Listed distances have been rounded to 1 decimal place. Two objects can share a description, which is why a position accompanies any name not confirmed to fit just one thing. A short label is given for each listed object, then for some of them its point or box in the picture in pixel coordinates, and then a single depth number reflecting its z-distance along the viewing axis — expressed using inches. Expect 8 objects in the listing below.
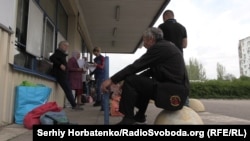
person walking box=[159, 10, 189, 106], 130.7
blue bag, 112.6
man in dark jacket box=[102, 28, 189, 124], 83.0
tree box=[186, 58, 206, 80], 1565.9
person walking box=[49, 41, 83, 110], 164.0
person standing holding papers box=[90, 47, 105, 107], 184.7
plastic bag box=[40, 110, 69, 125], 99.6
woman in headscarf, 190.4
